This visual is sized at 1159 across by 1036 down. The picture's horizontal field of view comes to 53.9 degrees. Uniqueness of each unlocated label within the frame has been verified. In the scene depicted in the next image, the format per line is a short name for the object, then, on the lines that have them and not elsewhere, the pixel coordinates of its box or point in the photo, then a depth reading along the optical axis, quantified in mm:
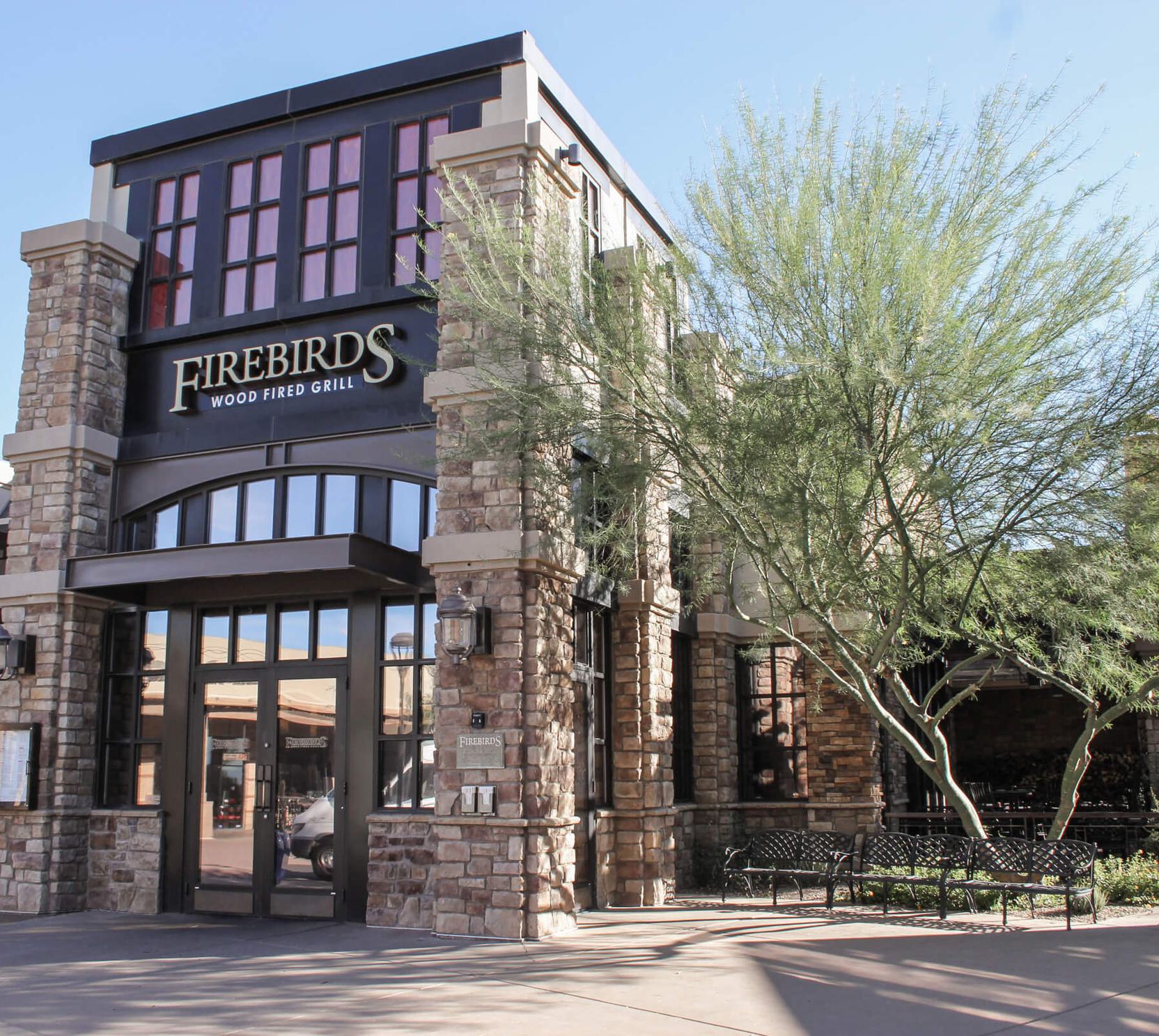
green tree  8938
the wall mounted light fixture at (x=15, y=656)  11453
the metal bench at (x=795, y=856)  11031
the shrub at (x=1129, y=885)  10992
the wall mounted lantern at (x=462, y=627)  9508
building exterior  9844
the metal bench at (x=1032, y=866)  9672
